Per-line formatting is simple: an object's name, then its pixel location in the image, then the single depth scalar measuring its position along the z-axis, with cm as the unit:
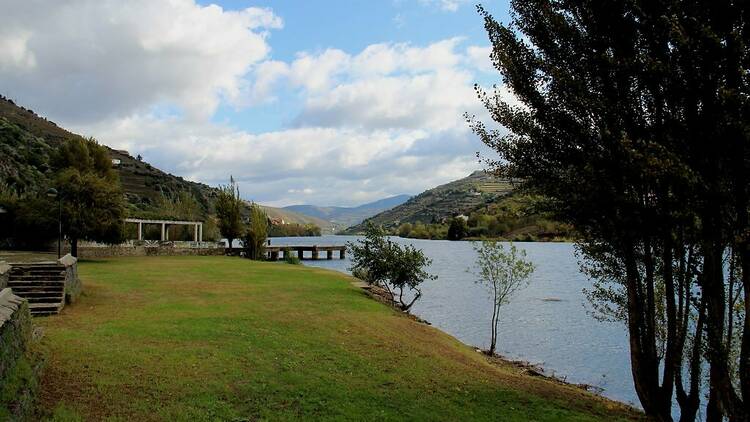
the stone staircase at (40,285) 1662
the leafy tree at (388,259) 2912
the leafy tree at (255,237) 6291
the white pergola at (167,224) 6061
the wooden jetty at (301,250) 7840
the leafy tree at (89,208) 3728
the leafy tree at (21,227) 4084
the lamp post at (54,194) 3609
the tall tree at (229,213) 6694
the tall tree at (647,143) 927
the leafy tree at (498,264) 2427
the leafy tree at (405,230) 18475
